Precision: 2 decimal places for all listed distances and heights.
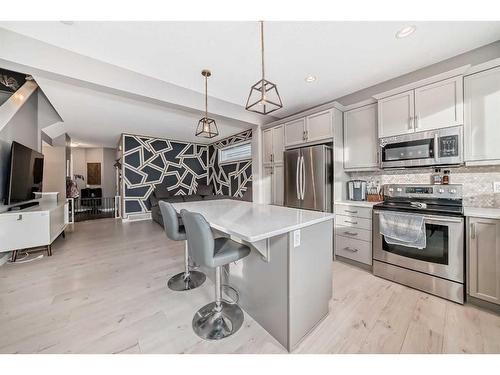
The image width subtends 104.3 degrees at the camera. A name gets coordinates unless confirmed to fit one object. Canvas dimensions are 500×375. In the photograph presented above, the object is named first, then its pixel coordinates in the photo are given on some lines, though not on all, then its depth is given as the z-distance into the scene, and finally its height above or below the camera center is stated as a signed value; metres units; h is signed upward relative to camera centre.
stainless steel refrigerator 2.89 +0.16
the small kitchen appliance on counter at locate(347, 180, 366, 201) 2.94 -0.04
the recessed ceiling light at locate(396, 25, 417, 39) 1.81 +1.49
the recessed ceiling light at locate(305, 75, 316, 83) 2.68 +1.54
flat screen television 2.80 +0.25
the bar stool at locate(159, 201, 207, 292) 1.98 -0.81
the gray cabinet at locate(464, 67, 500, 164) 1.92 +0.71
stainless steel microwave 2.11 +0.46
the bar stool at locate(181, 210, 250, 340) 1.36 -0.52
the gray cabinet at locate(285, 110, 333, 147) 2.97 +0.97
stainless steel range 1.90 -0.65
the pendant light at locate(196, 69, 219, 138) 2.51 +0.88
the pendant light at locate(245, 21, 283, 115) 3.16 +1.54
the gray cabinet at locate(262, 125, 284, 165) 3.73 +0.87
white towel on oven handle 2.05 -0.47
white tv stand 2.64 -0.57
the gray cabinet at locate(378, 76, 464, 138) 2.10 +0.93
